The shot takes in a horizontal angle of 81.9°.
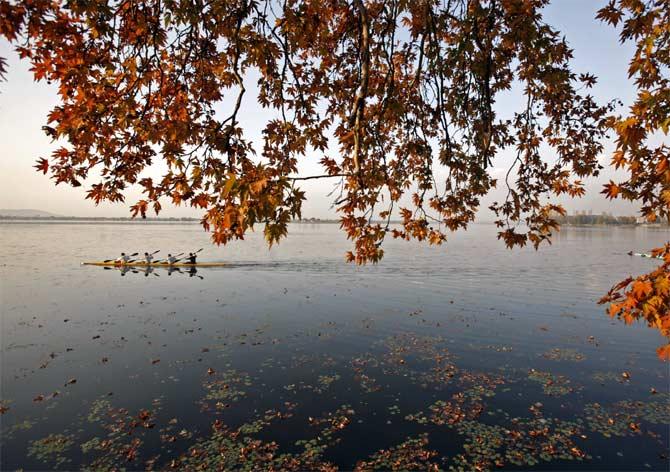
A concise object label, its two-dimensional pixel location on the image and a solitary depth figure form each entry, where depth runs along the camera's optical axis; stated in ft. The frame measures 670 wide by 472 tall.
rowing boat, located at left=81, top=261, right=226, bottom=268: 120.26
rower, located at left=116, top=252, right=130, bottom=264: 121.70
